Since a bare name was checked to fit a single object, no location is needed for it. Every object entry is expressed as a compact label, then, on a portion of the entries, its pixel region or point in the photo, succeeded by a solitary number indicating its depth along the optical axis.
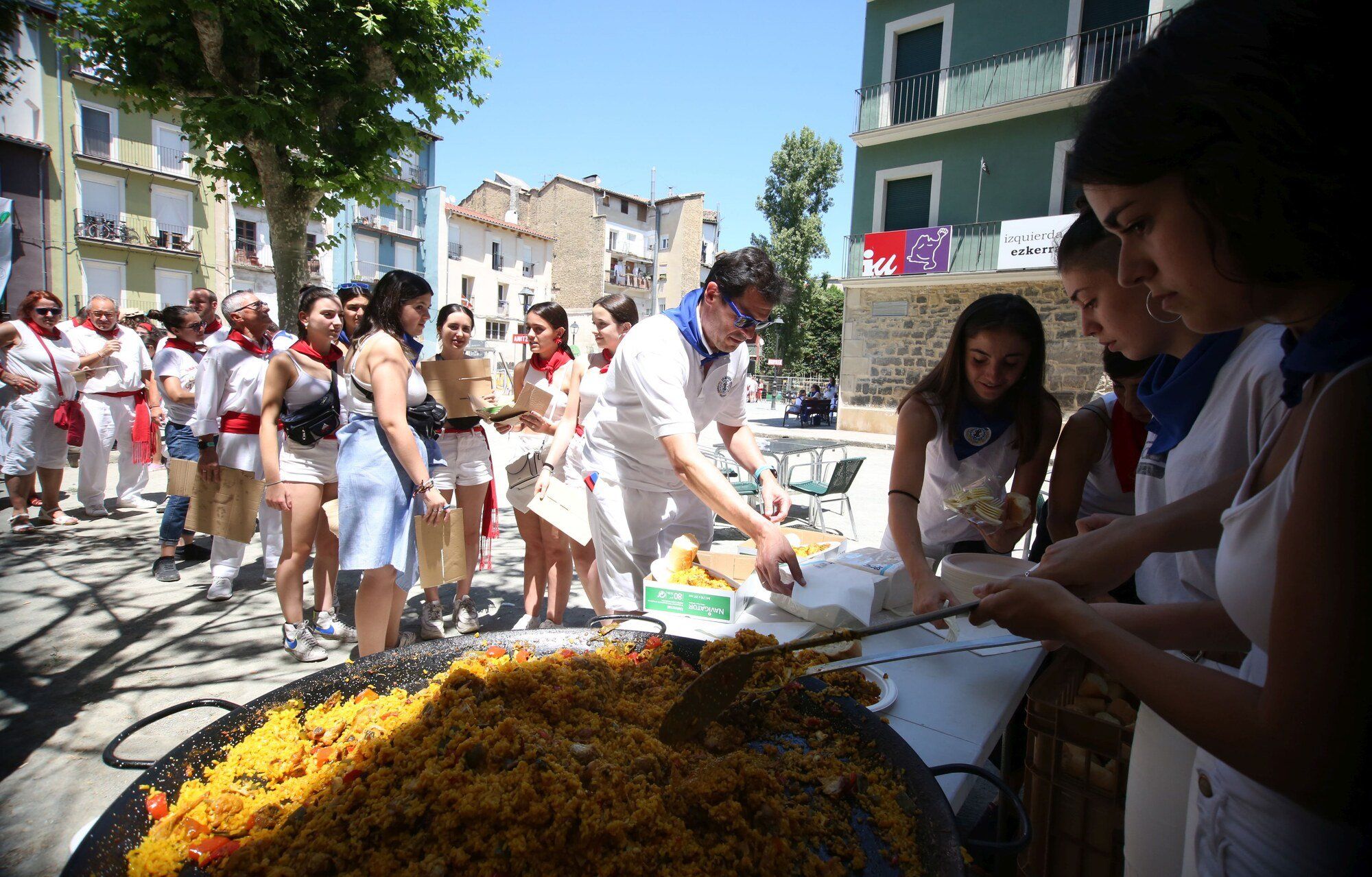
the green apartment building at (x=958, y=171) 15.40
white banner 15.23
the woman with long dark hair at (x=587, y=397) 3.44
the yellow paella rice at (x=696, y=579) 2.30
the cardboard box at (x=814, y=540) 2.64
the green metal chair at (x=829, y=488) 6.51
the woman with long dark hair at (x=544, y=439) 4.10
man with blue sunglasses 2.32
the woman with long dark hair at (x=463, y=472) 4.06
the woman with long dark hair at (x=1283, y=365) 0.69
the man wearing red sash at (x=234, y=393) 4.29
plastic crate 1.49
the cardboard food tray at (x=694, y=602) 2.13
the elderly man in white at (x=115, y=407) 6.38
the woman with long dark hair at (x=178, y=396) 5.02
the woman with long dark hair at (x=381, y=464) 2.90
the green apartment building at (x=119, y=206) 23.45
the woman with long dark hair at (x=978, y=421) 2.37
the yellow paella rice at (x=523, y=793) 0.97
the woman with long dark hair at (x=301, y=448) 3.52
